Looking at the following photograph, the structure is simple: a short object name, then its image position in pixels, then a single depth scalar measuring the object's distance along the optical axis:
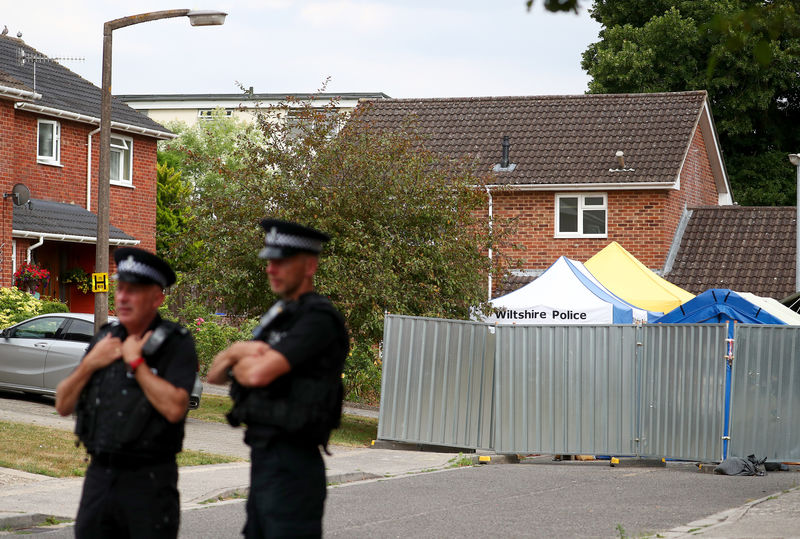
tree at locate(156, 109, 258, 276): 19.75
